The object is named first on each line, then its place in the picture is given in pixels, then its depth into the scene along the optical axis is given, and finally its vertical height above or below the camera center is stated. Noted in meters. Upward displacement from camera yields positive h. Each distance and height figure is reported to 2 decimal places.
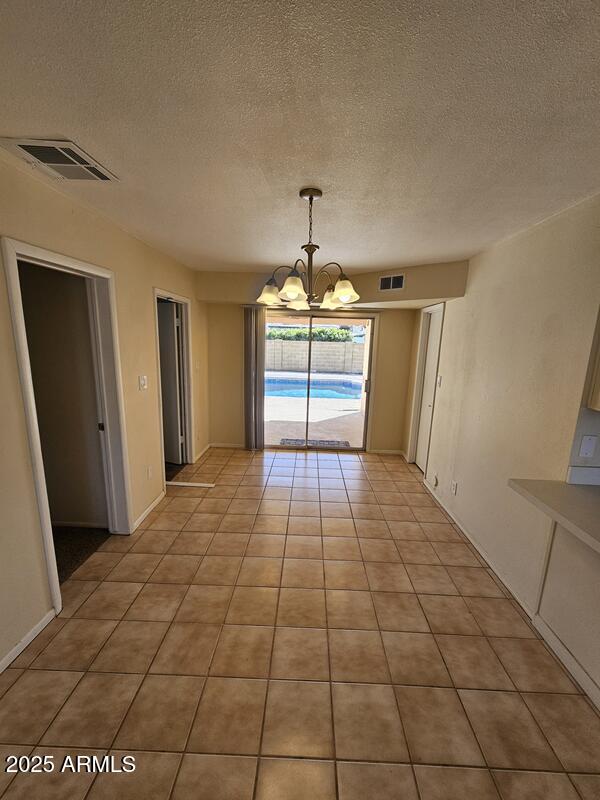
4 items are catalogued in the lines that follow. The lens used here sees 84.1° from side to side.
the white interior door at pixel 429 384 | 4.15 -0.47
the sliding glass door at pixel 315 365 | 5.08 -0.33
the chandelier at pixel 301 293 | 2.07 +0.32
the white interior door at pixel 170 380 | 4.17 -0.51
